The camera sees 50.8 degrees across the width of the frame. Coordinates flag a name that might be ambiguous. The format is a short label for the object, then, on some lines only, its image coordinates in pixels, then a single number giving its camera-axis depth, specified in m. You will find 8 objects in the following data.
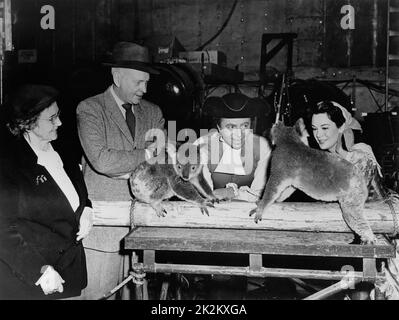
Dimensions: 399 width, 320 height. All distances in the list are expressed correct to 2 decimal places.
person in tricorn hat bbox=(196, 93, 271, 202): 4.28
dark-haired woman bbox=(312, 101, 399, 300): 3.55
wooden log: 3.30
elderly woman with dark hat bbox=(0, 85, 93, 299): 2.91
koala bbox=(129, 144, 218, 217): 3.56
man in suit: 3.88
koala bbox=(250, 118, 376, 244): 3.04
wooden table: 3.02
